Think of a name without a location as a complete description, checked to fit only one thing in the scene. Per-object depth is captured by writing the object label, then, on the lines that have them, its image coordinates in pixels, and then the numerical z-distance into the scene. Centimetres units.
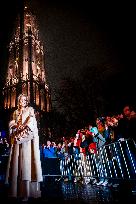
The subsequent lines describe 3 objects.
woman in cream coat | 469
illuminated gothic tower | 6538
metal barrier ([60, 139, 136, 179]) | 645
